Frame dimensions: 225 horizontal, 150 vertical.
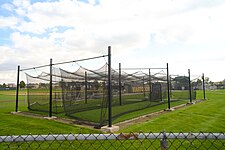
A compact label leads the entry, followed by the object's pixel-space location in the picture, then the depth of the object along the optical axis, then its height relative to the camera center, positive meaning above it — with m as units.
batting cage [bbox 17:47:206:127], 7.49 -0.46
